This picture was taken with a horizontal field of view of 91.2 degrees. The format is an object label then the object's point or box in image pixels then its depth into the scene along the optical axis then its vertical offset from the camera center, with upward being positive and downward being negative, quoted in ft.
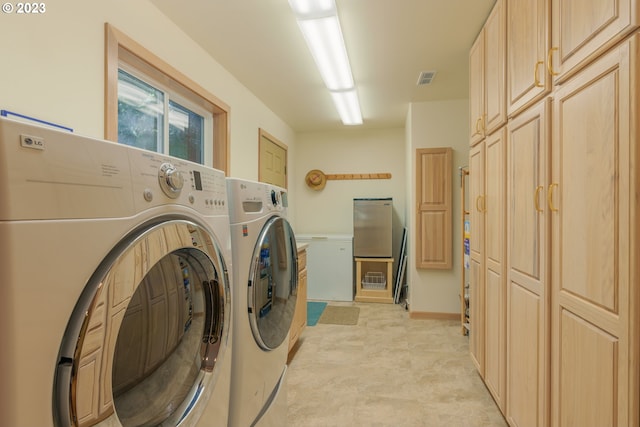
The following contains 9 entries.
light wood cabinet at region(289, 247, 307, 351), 8.50 -2.74
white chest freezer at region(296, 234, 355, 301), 14.24 -2.59
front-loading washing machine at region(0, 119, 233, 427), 1.44 -0.41
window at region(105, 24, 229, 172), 5.18 +2.32
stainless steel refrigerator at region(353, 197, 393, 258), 14.12 -0.68
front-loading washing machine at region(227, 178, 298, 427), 3.51 -1.16
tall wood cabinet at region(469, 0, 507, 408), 5.57 +0.17
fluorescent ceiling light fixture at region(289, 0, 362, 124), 5.60 +3.68
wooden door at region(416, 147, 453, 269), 11.59 +0.13
